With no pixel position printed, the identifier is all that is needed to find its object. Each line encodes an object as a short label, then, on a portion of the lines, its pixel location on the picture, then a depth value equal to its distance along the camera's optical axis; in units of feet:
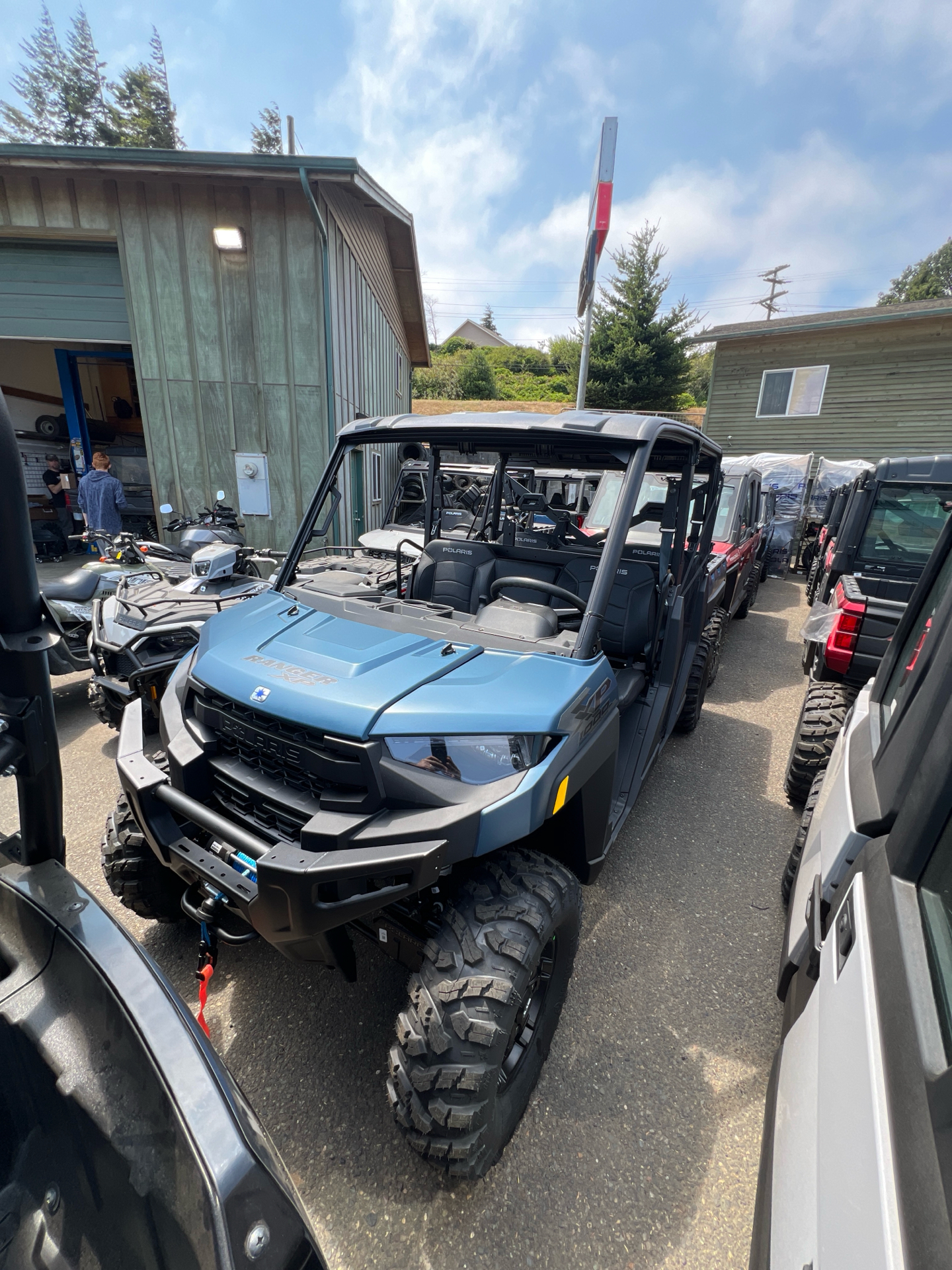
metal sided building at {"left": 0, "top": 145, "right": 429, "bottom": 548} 23.71
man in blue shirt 26.20
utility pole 130.30
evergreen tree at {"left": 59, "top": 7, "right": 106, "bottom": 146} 87.81
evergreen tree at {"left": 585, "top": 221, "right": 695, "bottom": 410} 87.30
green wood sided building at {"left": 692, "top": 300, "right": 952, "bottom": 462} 41.45
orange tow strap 5.54
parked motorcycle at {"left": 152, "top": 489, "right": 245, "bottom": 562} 20.17
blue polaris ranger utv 5.02
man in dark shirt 34.78
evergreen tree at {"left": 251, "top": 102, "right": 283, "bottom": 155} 111.04
